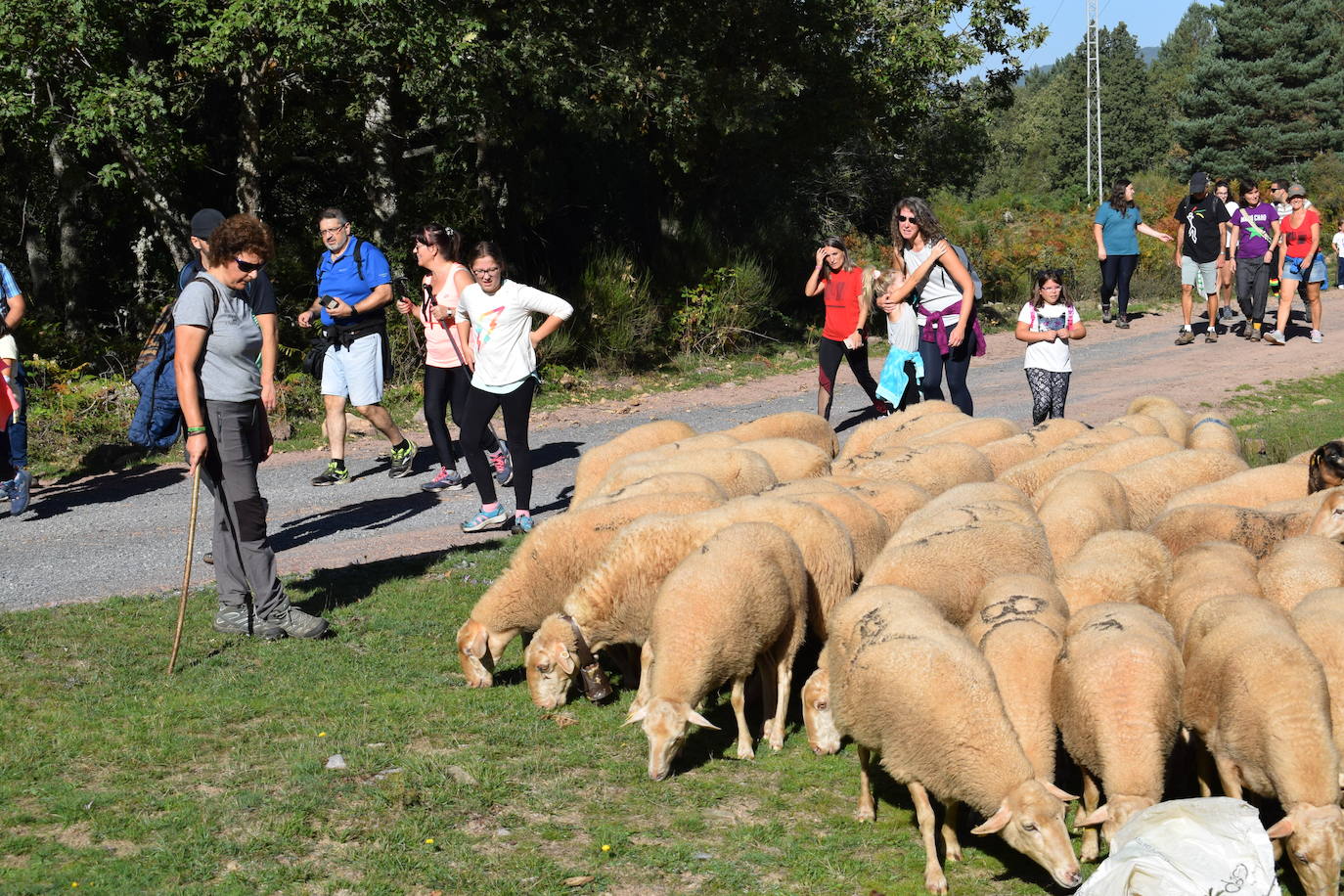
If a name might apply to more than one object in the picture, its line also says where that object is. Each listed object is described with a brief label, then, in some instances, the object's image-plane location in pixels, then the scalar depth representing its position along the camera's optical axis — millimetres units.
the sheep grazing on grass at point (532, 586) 6702
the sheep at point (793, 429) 9539
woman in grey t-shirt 6871
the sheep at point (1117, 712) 4781
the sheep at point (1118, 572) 6047
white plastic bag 4156
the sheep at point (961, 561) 5965
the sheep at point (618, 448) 8859
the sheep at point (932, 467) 8055
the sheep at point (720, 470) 7922
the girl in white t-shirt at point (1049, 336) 10859
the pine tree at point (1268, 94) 54344
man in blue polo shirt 10828
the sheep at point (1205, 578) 5895
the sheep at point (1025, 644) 5074
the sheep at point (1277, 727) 4535
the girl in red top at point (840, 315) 11703
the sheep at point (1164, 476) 7848
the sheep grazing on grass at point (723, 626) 5539
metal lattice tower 59219
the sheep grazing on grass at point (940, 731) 4648
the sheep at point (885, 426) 9406
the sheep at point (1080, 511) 6934
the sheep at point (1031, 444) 8844
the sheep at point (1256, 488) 7629
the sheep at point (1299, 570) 6039
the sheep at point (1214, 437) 8961
